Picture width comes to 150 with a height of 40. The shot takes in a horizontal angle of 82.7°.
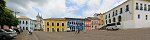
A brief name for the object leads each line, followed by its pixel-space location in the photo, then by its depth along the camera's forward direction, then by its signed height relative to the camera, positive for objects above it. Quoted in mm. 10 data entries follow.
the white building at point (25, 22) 44807 -827
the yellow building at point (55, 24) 34563 -1679
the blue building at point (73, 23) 35297 -1371
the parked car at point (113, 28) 18094 -1878
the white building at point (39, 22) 52491 -1086
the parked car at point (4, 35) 8537 -1433
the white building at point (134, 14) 18484 +1065
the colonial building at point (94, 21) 36893 -680
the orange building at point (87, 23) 36953 -1498
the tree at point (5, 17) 10254 +730
